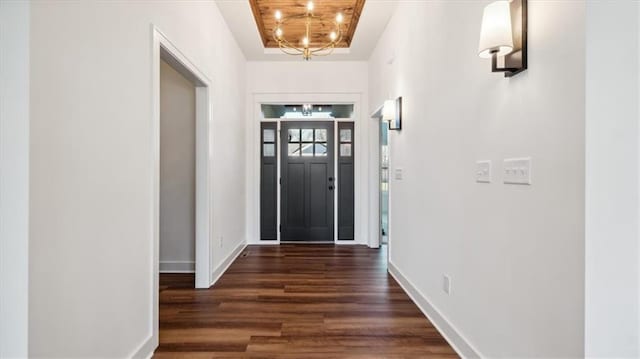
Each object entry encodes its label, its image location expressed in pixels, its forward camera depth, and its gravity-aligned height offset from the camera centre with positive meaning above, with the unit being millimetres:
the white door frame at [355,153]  5223 +349
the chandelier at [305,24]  3314 +1827
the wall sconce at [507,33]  1452 +621
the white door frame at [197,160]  2068 +129
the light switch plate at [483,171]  1752 +28
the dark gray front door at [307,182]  5426 -100
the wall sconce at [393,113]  3455 +662
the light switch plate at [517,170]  1440 +28
